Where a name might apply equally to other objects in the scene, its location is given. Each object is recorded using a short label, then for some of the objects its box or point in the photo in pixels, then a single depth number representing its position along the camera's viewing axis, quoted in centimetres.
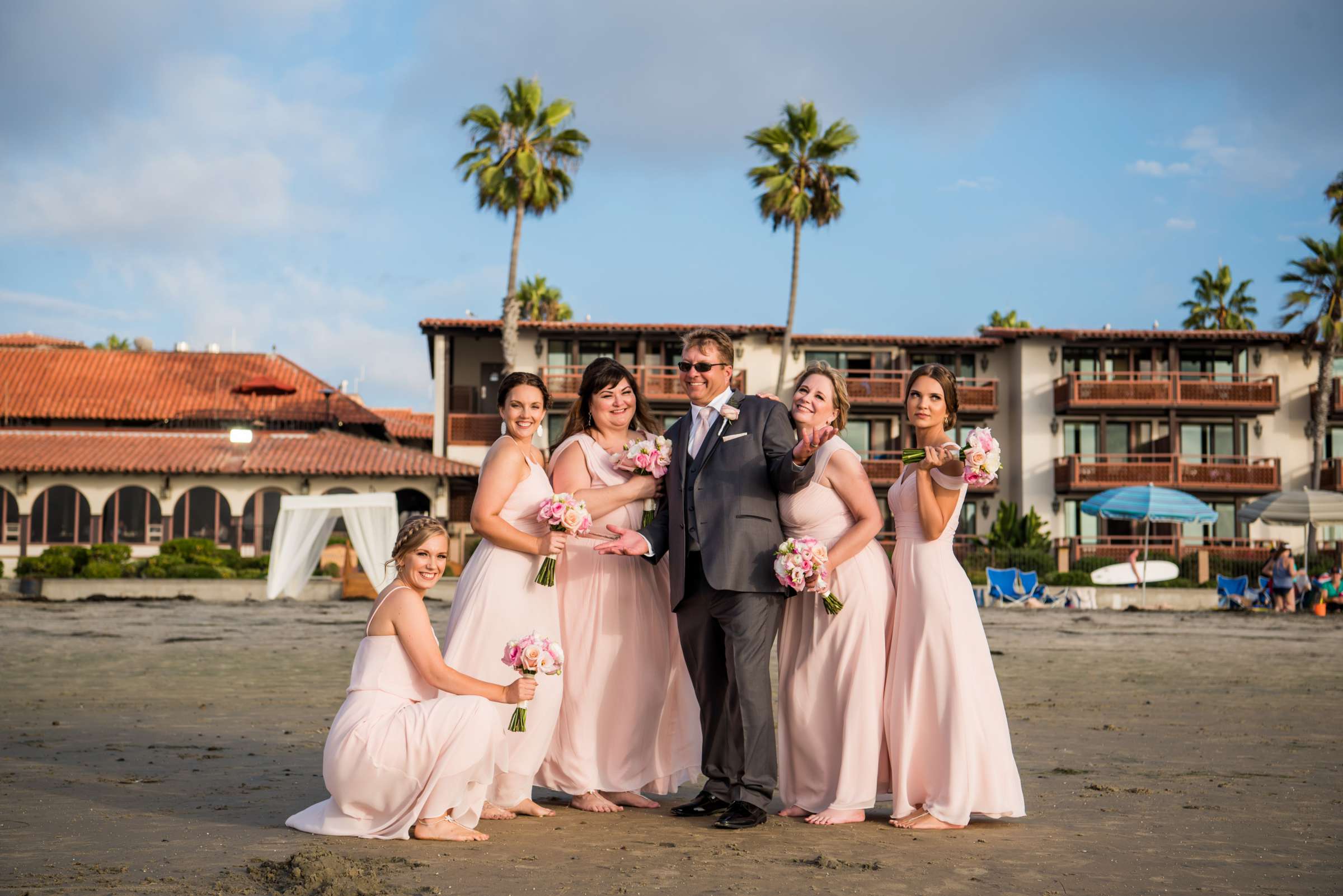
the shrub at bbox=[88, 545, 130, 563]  3041
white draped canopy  2753
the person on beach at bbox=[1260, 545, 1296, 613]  2862
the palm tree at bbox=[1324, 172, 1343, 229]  4453
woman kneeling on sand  503
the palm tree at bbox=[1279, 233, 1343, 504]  4331
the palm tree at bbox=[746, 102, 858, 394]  4275
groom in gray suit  547
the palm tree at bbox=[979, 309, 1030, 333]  6125
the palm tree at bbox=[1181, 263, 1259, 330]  5422
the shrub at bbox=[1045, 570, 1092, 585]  3253
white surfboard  3212
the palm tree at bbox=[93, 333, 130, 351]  7244
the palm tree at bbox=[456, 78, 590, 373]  3850
